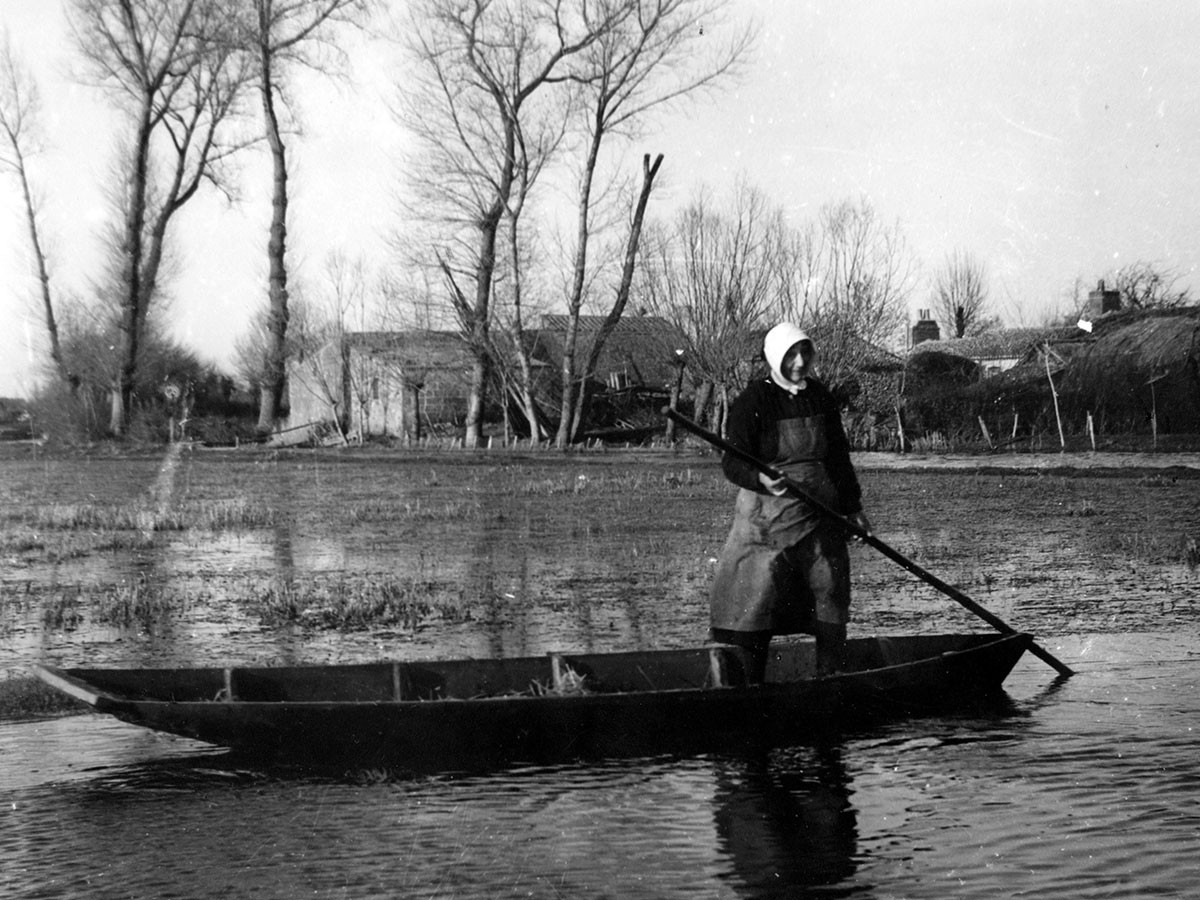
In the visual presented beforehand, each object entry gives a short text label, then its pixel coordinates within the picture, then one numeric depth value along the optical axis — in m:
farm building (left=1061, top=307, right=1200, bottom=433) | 35.47
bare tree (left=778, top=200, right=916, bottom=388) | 36.03
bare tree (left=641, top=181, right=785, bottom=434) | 37.31
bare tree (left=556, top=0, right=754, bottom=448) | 38.56
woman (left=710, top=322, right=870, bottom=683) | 6.99
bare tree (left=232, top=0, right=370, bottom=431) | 40.91
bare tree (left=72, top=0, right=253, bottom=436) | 40.38
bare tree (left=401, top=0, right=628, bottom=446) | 38.75
